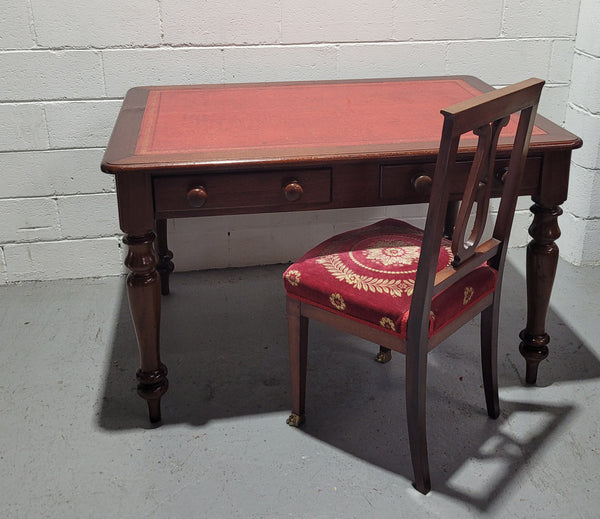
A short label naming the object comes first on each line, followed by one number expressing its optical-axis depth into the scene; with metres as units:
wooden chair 1.63
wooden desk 1.85
